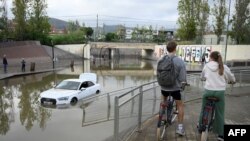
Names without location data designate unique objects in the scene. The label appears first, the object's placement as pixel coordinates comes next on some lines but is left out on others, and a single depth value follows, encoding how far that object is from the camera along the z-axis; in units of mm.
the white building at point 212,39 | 50306
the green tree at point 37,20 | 62972
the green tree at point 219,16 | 50406
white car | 17484
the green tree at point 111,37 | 102938
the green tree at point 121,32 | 114475
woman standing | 6145
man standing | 6246
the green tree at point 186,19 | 58594
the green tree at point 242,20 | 44244
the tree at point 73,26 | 111938
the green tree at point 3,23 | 56909
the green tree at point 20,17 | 60772
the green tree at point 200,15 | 57000
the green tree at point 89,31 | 117531
